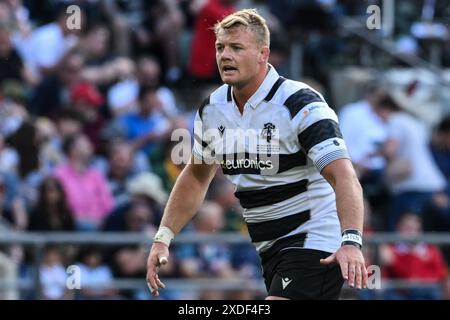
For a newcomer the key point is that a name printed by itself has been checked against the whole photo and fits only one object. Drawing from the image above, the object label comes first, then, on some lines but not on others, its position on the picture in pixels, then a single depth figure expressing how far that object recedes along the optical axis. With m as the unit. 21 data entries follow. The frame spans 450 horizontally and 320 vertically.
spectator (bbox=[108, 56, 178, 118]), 14.31
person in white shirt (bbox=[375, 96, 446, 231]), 14.67
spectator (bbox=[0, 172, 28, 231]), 12.71
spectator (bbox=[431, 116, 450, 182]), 15.34
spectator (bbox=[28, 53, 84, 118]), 14.02
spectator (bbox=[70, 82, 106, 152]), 13.88
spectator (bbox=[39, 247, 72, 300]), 11.77
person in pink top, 13.01
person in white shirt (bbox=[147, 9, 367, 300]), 7.70
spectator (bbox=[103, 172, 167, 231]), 12.87
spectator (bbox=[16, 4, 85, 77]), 14.34
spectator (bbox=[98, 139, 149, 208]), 13.60
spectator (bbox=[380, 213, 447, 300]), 12.97
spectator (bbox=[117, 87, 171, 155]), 14.02
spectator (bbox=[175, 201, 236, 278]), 12.51
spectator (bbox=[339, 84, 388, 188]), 14.73
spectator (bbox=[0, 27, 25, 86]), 13.88
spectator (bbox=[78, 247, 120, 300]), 11.86
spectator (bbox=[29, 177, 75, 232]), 12.63
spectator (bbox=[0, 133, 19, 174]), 12.92
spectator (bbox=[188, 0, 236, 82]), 14.70
